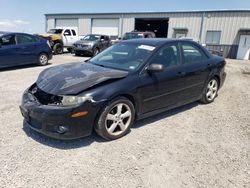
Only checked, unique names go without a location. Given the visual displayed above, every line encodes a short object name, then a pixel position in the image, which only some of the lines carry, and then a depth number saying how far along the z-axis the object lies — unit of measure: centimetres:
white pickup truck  1639
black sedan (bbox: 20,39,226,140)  325
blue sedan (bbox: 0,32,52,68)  893
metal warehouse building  2203
